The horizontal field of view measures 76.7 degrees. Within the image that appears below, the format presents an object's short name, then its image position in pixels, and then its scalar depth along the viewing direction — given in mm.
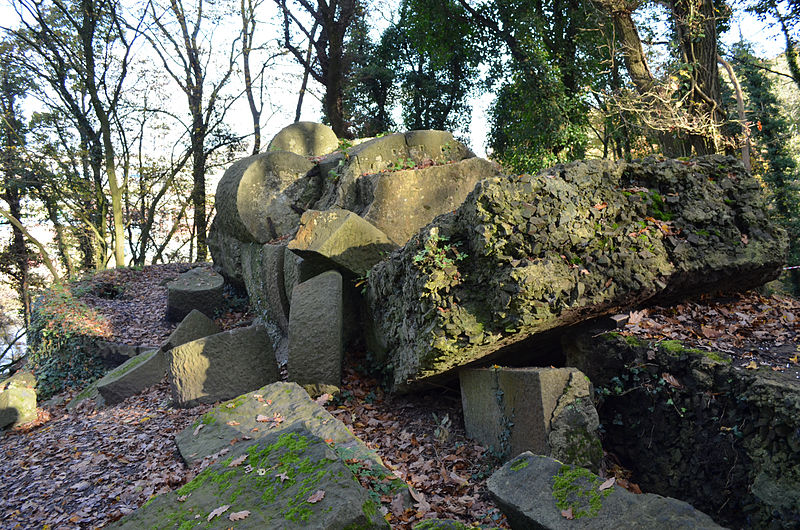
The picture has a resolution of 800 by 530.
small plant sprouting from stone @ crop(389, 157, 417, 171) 9945
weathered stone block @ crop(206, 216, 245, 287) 11407
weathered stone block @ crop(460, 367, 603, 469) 4555
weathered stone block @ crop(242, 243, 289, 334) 8531
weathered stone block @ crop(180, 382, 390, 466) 4887
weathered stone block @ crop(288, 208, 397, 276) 7027
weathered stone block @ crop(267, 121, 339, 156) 12523
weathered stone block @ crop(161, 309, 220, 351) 8648
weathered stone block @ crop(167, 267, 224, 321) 11055
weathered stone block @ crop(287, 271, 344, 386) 6383
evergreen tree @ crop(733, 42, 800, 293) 18672
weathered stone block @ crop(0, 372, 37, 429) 8312
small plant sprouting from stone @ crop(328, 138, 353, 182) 10203
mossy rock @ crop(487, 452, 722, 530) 3076
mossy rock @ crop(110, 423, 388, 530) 3062
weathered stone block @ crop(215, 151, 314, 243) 10359
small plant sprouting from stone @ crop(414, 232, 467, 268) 5508
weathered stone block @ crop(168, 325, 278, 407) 6840
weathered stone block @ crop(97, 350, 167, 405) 8094
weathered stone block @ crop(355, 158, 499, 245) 8922
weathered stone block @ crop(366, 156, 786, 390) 5141
